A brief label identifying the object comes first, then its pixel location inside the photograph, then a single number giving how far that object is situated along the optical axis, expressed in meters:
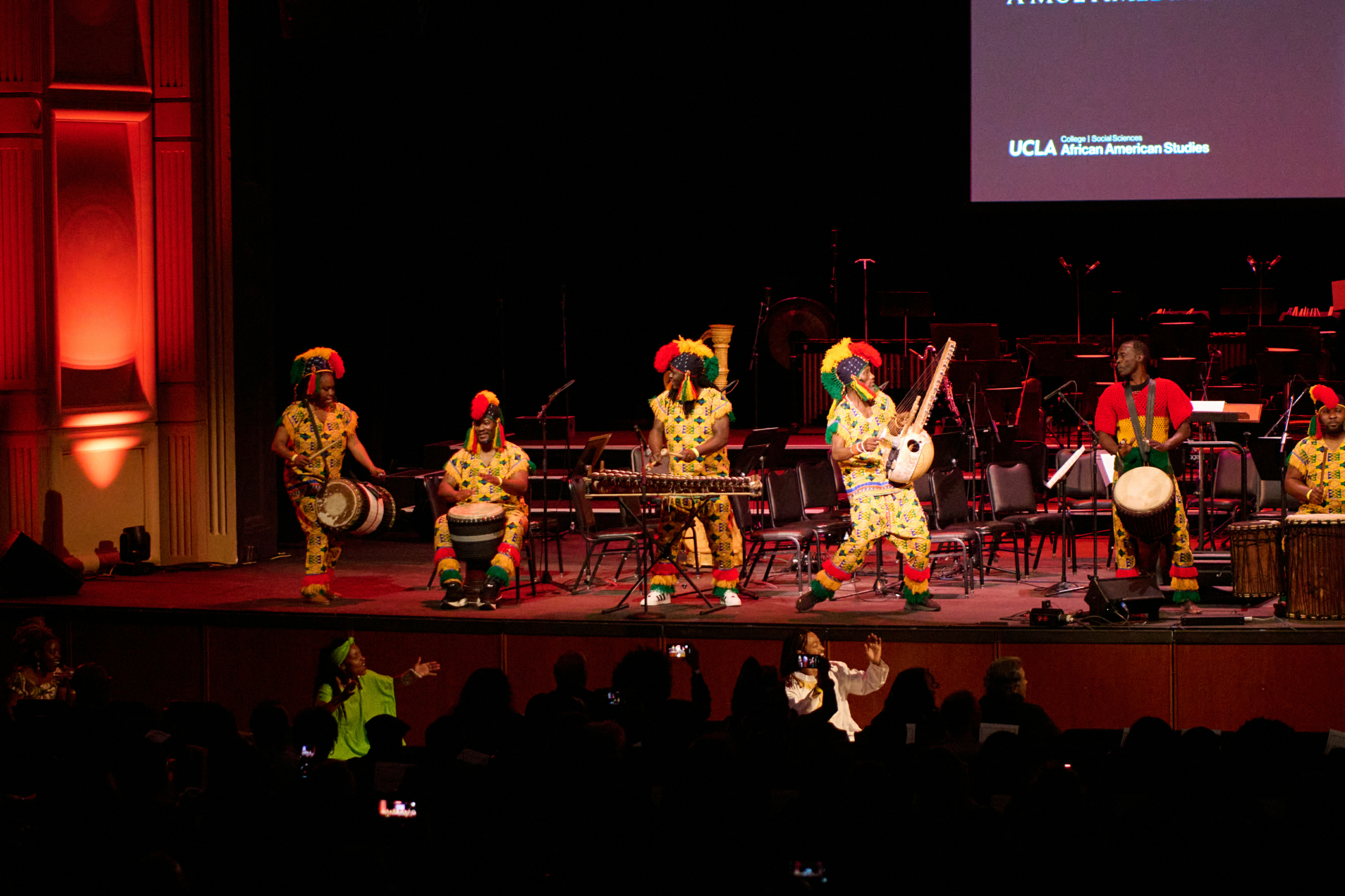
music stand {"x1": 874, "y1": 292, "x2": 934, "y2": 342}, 29.48
